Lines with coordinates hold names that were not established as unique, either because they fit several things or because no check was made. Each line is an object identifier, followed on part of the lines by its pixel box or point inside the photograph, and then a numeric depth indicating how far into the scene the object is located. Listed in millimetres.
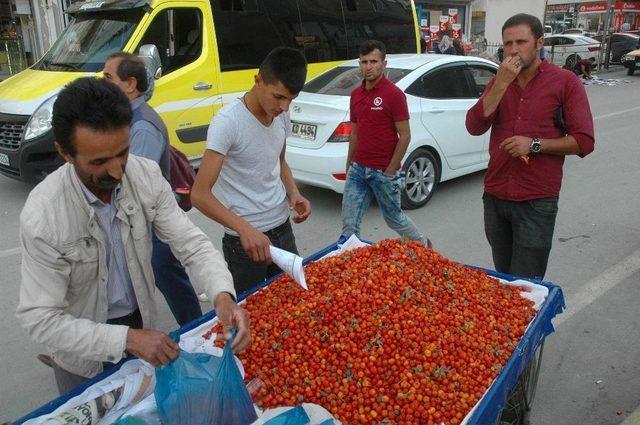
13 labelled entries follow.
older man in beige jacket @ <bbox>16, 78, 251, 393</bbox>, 1660
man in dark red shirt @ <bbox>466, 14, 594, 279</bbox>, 3029
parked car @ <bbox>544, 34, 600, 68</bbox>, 23828
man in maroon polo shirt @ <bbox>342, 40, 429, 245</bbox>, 4730
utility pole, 24094
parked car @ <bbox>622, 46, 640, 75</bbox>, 22106
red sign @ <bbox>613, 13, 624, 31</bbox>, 39938
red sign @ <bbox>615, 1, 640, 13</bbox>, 40750
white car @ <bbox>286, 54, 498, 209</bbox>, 6152
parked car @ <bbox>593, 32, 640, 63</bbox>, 25703
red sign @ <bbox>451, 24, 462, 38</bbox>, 24844
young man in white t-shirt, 2701
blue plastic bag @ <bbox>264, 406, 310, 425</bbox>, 1872
